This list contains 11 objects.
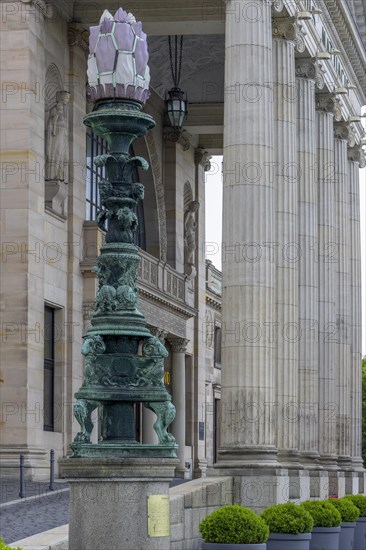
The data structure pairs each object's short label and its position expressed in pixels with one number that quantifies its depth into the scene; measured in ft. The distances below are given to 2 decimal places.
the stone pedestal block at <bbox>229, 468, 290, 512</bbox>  102.83
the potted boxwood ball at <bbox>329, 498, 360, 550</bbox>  103.14
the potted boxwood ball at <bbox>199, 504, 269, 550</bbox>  69.72
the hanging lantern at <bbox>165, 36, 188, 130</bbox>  150.61
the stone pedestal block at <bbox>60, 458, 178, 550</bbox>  41.57
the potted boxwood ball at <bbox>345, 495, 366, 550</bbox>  112.16
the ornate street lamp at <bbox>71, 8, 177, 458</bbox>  43.04
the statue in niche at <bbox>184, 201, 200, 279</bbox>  176.04
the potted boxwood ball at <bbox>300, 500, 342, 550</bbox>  93.04
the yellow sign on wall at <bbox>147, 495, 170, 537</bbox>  41.63
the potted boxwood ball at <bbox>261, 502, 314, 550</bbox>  82.23
